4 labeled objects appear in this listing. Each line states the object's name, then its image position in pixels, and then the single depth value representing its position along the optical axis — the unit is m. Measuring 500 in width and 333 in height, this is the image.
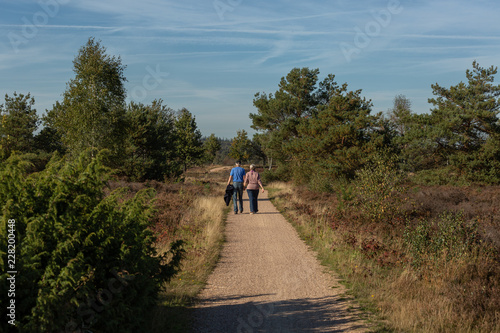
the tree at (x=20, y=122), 36.12
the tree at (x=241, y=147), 66.82
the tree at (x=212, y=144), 71.12
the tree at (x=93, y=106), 29.58
